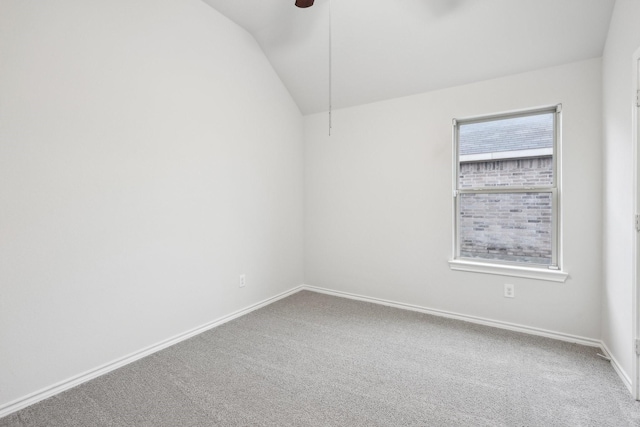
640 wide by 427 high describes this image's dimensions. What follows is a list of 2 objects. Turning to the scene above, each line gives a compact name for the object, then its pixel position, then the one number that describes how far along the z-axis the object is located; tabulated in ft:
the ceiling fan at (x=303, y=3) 7.41
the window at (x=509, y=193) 9.14
